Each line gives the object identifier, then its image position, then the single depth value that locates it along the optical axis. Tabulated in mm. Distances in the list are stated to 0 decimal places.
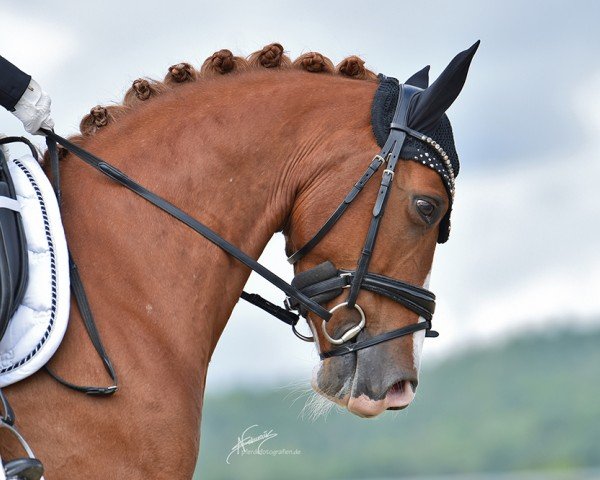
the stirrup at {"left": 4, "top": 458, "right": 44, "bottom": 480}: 7501
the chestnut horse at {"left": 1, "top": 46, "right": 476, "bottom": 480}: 8289
